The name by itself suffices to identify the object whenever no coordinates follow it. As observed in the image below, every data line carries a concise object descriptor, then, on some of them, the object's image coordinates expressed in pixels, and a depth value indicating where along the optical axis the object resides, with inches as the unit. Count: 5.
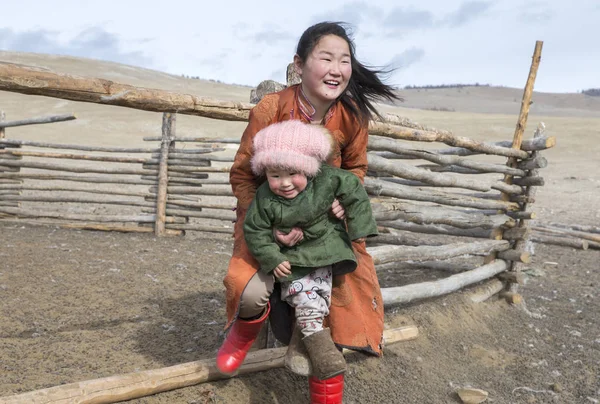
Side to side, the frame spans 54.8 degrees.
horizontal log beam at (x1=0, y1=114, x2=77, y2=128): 290.5
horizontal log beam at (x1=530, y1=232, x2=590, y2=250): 302.5
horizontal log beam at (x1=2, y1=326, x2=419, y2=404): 79.1
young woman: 86.2
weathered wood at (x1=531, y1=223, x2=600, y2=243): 309.6
